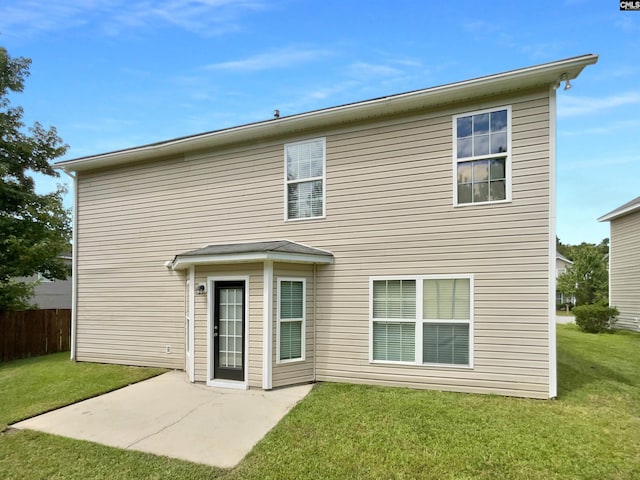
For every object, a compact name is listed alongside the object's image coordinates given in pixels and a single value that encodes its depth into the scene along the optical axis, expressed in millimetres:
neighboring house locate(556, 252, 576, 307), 31781
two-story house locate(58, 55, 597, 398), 6098
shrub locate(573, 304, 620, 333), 14859
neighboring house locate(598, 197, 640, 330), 14742
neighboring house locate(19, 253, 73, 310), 16547
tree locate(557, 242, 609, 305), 23344
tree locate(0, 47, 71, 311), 11523
